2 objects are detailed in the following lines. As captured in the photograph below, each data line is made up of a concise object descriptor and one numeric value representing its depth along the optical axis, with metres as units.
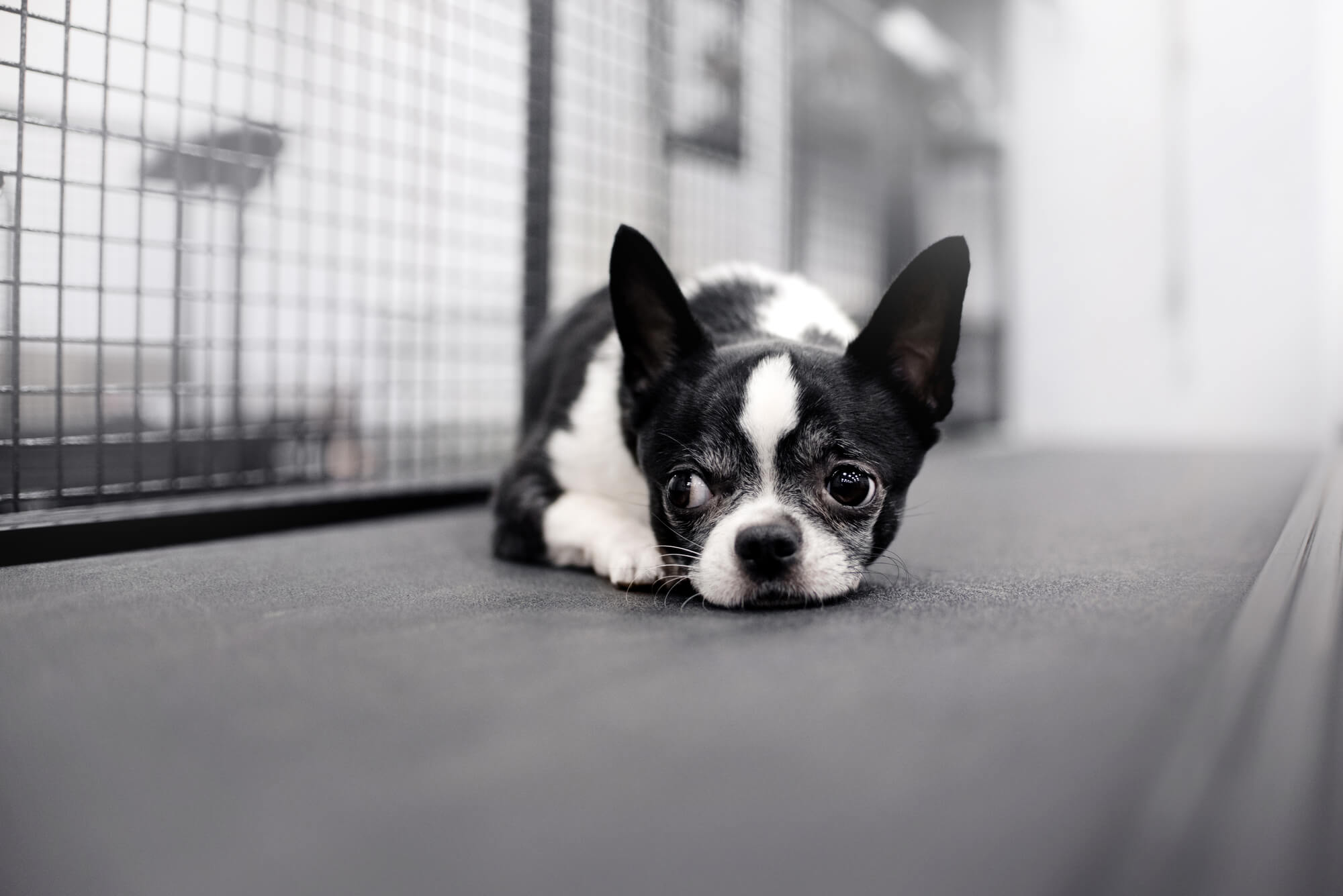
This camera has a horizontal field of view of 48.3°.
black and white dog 0.49
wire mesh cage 0.59
